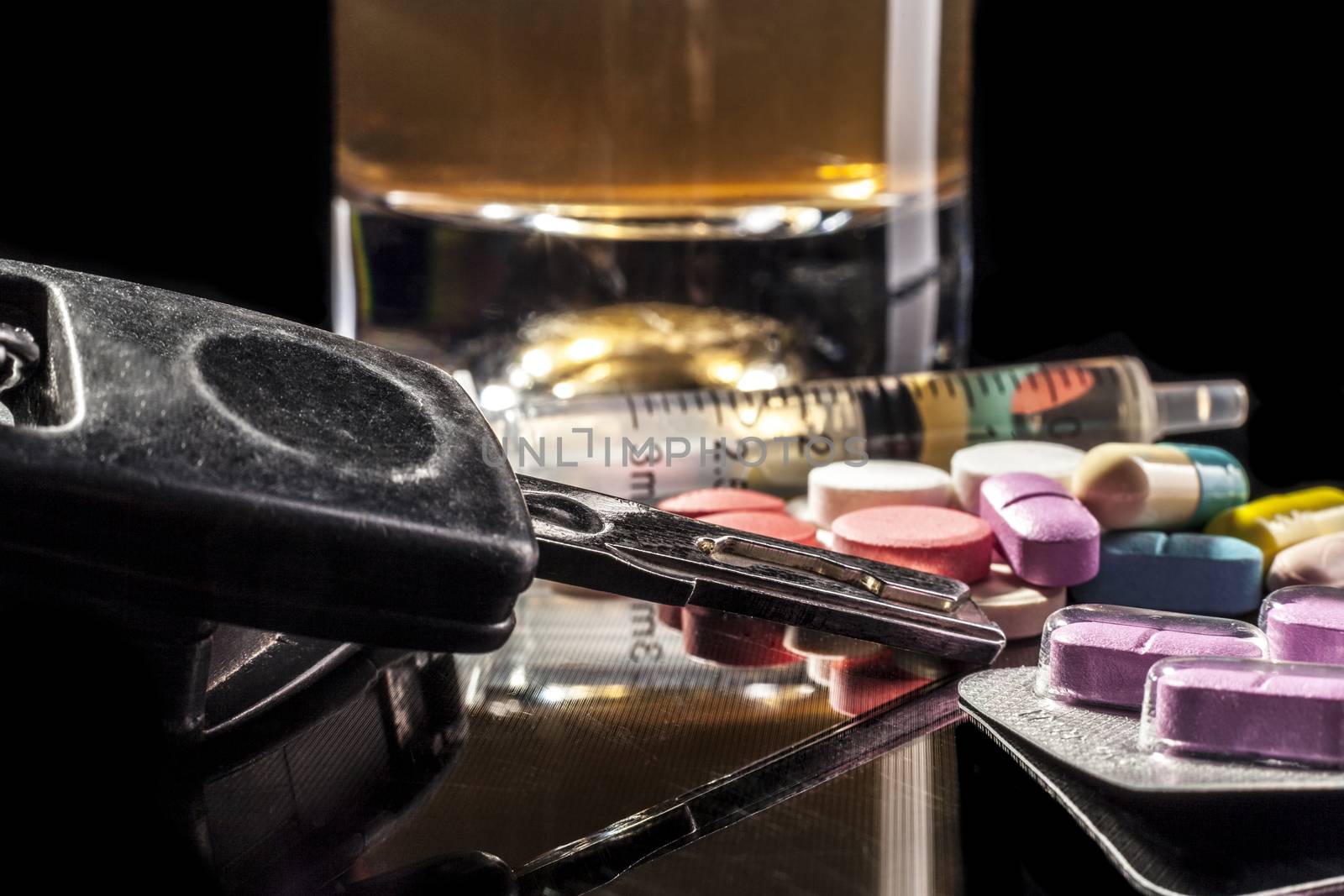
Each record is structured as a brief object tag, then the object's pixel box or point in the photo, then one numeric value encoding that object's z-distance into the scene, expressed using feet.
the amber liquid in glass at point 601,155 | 1.02
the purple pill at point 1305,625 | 0.77
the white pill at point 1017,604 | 0.83
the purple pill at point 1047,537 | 0.83
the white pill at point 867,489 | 0.89
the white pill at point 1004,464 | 0.90
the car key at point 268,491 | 0.71
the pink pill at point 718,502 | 0.89
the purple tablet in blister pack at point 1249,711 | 0.73
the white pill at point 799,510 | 0.91
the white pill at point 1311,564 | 0.84
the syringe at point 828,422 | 0.94
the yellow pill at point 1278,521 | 0.87
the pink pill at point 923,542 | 0.84
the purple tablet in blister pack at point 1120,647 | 0.76
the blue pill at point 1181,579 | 0.85
